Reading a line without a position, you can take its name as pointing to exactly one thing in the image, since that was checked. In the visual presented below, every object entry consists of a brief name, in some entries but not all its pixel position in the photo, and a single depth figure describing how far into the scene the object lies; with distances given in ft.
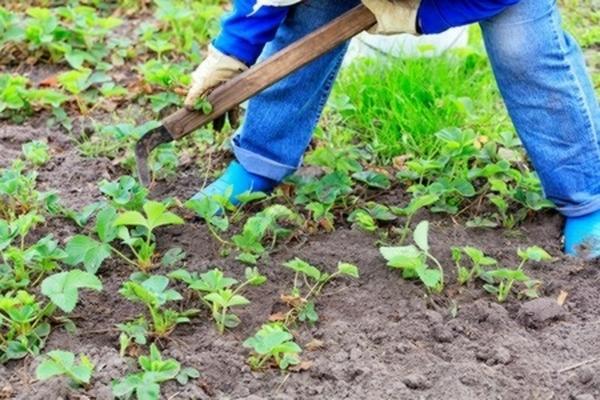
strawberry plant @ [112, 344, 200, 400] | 12.08
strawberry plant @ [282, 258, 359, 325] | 13.76
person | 14.44
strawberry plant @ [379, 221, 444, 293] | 13.84
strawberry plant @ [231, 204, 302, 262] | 14.88
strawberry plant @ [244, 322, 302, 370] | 12.58
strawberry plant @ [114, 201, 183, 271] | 14.15
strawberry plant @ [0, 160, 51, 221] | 15.87
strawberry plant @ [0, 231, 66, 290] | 13.99
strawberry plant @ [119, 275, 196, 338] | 13.19
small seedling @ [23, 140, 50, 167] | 17.46
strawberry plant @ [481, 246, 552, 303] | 14.10
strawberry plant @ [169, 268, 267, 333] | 13.14
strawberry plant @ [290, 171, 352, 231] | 15.95
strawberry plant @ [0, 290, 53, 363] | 13.08
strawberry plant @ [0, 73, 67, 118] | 19.12
